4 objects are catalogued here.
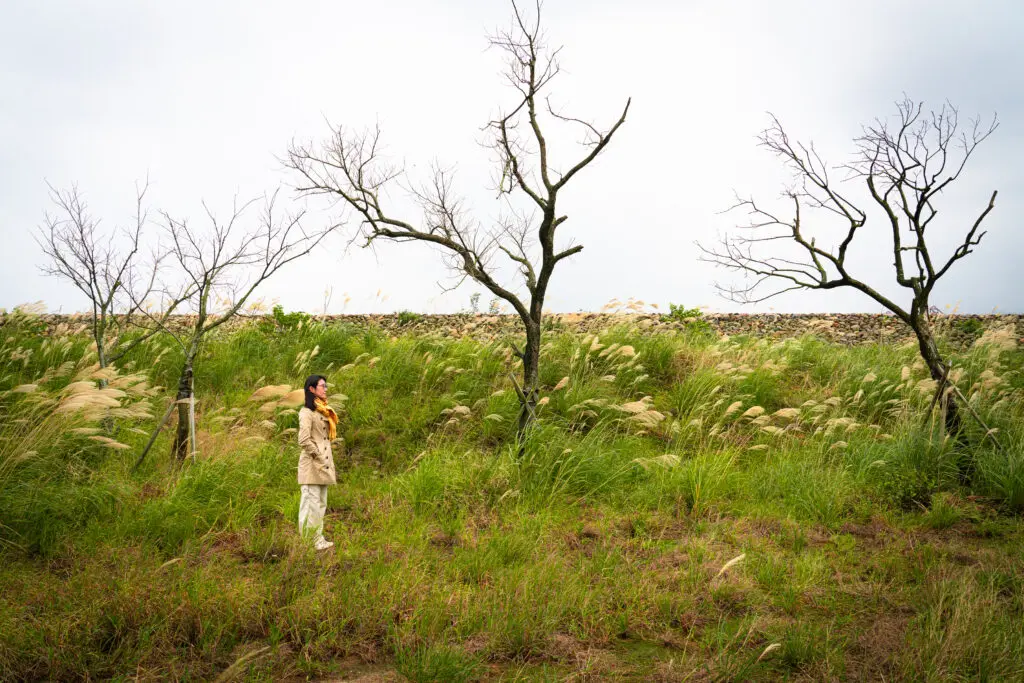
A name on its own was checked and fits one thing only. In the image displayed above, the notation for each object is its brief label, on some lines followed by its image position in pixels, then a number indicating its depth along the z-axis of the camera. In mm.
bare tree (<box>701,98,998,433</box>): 8227
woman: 6410
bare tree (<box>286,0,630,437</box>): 8070
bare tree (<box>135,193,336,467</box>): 7938
